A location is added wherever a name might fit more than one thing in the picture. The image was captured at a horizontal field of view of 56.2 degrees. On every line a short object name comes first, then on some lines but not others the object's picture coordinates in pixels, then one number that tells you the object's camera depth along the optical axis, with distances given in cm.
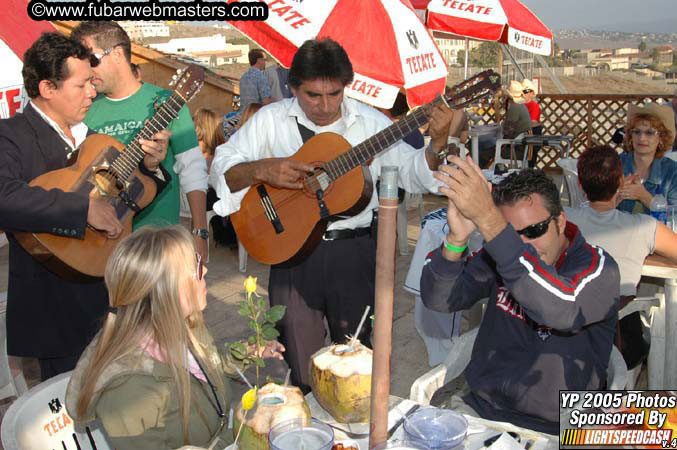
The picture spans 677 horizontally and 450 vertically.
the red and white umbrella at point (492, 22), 716
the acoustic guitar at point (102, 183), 254
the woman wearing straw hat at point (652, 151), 428
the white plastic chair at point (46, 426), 171
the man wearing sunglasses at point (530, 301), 183
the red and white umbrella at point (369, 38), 395
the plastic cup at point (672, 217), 365
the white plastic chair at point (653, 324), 306
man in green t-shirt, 285
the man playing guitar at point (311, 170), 275
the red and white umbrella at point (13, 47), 428
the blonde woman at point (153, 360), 162
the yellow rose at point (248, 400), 136
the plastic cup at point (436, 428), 150
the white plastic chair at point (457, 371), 207
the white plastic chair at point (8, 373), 243
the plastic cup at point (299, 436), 136
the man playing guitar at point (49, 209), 246
